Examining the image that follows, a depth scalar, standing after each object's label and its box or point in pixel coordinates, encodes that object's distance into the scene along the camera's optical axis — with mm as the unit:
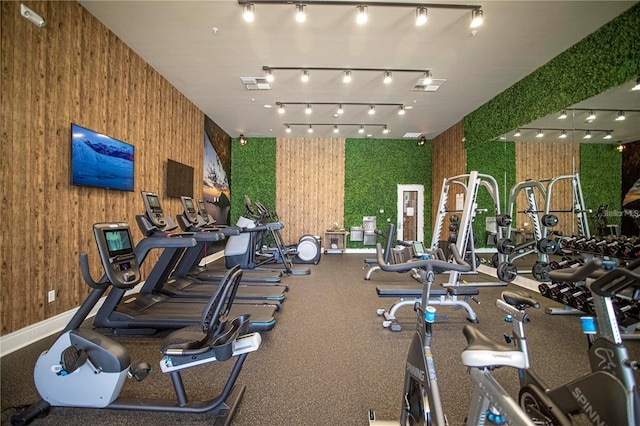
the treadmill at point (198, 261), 4359
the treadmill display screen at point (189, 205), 4434
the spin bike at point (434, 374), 1099
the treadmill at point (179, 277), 3314
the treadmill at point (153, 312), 3033
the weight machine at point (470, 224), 4395
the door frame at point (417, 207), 9867
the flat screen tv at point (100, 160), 3498
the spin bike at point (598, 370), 1261
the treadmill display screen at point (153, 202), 3430
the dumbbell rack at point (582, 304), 3029
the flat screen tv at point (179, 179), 5640
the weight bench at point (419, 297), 3547
